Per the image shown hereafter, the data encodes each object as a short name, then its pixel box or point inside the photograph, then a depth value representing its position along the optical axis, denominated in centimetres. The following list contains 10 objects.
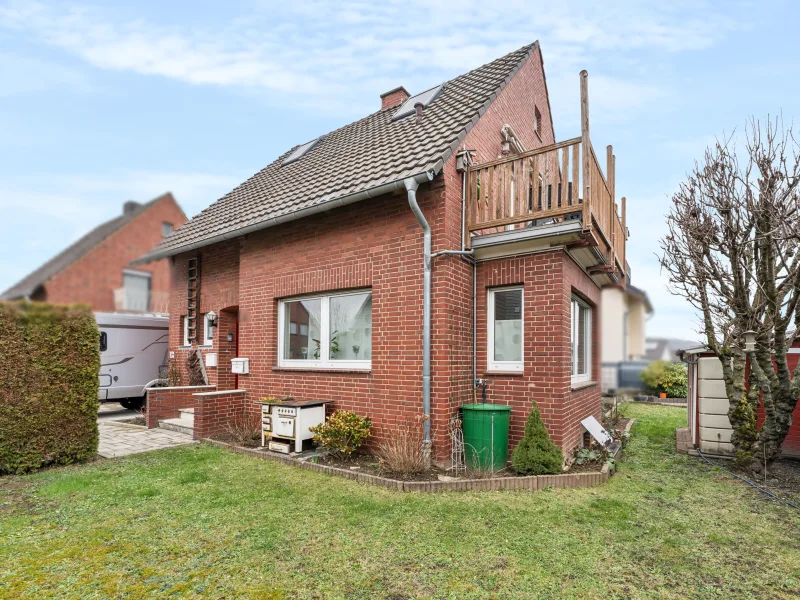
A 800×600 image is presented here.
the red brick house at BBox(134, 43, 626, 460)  620
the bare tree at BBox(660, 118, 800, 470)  578
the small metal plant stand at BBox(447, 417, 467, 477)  606
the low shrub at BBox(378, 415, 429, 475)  570
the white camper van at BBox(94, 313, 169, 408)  1142
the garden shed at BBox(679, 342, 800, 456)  706
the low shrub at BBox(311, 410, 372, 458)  643
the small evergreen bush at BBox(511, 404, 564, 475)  559
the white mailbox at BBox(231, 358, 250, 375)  857
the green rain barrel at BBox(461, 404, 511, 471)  595
